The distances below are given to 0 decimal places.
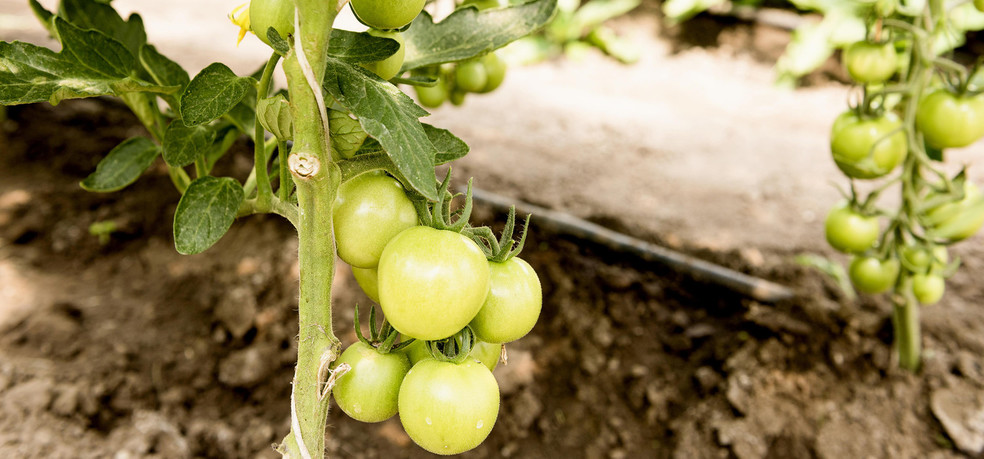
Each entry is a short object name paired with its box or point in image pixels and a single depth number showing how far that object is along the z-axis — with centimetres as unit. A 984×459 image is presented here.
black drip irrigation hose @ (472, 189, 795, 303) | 198
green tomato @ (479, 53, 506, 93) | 135
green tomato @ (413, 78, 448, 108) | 128
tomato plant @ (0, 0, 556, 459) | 56
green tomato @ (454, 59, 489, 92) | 130
